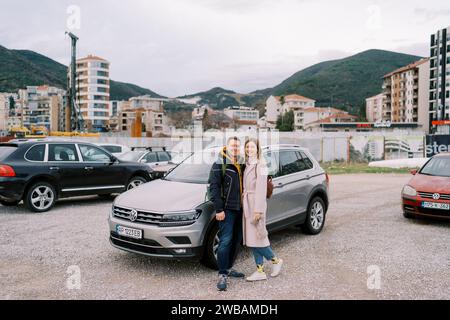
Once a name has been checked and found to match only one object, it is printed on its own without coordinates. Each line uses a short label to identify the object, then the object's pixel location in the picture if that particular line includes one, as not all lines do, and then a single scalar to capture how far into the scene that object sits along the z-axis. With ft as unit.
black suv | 29.78
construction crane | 141.49
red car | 26.55
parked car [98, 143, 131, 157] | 58.70
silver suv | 16.47
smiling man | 15.61
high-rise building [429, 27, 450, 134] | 286.25
